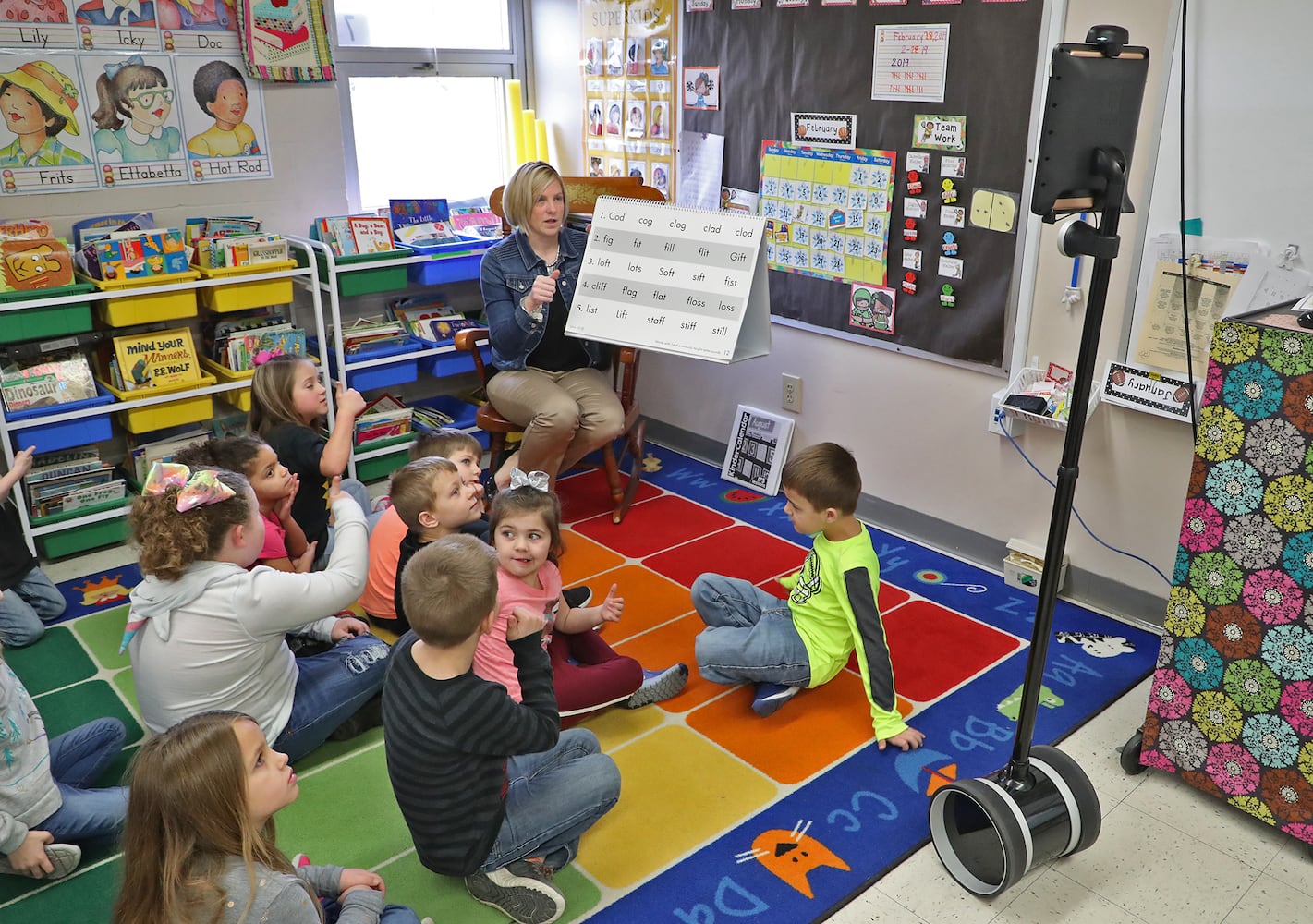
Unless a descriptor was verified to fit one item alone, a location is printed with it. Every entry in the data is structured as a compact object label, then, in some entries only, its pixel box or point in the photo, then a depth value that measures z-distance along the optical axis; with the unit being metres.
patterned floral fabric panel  2.07
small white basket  3.15
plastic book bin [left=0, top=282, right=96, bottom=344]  3.21
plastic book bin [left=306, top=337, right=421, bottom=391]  3.99
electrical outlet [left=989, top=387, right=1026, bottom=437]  3.27
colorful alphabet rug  2.12
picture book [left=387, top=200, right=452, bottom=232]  4.14
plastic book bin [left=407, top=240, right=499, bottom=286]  4.05
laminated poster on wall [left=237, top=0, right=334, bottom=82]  3.74
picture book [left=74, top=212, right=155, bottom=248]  3.50
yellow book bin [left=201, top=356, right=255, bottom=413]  3.67
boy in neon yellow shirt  2.50
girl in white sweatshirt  2.08
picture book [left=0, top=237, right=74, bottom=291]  3.21
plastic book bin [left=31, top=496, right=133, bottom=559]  3.47
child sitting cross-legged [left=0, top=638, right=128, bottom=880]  2.02
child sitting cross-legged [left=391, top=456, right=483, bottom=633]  2.64
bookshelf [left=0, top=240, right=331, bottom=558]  3.29
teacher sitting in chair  3.61
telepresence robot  1.74
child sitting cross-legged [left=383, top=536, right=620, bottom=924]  1.79
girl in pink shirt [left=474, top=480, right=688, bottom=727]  2.34
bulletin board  3.09
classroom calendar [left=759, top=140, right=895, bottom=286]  3.48
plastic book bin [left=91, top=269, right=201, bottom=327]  3.39
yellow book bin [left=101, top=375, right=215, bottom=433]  3.51
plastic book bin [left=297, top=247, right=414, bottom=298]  3.87
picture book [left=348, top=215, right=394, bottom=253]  3.93
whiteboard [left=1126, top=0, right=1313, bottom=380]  2.50
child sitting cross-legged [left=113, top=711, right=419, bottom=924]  1.38
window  4.21
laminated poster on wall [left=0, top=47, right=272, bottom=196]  3.42
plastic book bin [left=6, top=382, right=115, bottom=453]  3.30
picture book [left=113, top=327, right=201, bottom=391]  3.48
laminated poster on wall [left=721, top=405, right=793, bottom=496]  4.02
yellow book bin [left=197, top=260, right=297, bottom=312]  3.58
